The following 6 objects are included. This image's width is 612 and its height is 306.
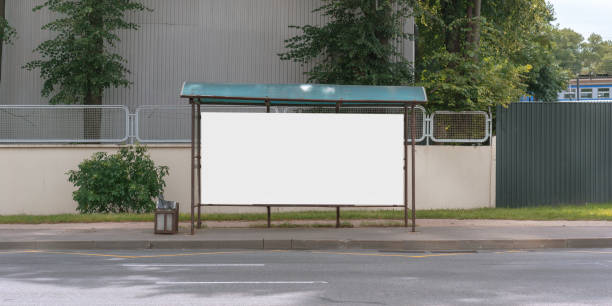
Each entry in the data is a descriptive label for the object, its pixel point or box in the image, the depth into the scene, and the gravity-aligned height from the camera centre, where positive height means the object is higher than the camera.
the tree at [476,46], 18.22 +4.43
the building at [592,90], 57.09 +7.01
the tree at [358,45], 19.77 +3.72
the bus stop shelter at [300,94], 12.76 +1.39
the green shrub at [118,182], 16.16 -0.52
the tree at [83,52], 19.56 +3.40
